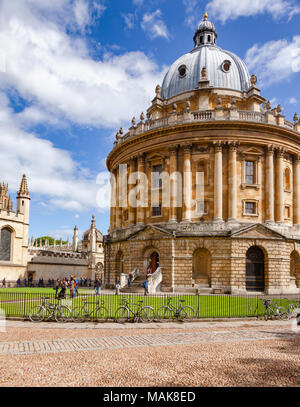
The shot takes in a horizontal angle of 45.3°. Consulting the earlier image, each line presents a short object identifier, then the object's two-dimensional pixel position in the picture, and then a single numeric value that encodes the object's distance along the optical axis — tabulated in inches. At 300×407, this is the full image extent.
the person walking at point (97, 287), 1089.4
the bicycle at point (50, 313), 636.1
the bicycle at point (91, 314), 643.5
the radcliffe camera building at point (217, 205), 1273.4
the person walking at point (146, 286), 1140.0
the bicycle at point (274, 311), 695.7
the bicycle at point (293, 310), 719.1
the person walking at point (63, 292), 866.3
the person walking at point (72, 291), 1017.5
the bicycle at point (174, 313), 654.5
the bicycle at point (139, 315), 639.1
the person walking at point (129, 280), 1283.2
